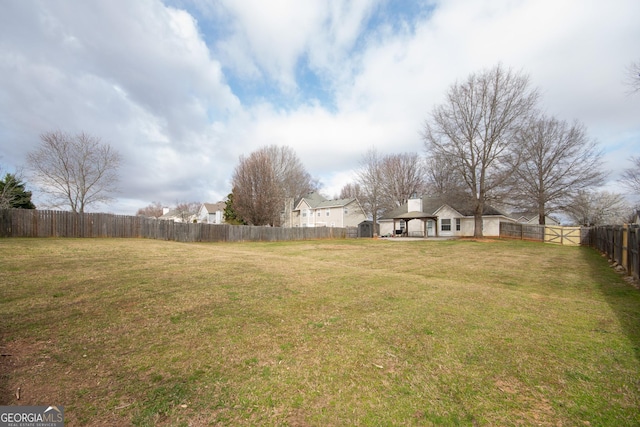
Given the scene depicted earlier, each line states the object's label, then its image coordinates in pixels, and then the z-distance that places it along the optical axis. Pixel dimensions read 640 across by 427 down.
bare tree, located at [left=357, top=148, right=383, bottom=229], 41.25
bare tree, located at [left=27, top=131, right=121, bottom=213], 23.59
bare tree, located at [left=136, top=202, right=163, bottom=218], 85.25
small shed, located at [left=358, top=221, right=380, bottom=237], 35.81
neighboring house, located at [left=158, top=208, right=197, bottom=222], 60.22
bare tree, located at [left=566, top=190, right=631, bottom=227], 41.41
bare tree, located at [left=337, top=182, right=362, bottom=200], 58.45
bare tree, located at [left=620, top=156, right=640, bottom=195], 17.88
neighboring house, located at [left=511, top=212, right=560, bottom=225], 41.28
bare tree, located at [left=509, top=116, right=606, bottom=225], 26.70
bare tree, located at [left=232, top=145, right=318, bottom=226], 32.50
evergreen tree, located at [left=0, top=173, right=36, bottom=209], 17.95
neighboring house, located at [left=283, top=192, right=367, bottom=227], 39.88
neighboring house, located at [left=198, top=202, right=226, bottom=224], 60.38
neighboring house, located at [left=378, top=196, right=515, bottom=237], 30.58
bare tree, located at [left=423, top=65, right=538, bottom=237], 24.98
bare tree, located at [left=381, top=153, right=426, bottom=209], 43.91
